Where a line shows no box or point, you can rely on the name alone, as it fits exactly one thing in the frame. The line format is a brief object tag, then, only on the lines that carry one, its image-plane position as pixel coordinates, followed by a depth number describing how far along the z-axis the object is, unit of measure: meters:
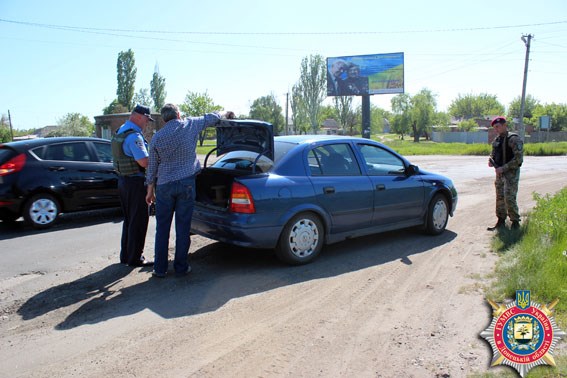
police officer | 5.26
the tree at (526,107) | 89.31
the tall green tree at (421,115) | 83.25
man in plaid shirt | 4.88
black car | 7.51
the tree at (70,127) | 65.25
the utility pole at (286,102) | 61.88
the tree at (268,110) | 75.62
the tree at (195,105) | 78.50
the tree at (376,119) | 97.59
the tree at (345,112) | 66.38
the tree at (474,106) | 114.19
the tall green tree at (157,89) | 77.00
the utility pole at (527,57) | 37.28
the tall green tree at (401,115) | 84.88
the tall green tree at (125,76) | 69.69
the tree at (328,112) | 102.85
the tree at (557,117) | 77.56
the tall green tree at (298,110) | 67.12
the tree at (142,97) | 74.30
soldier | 6.97
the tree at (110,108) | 68.78
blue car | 5.16
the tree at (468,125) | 84.56
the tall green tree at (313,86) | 65.69
